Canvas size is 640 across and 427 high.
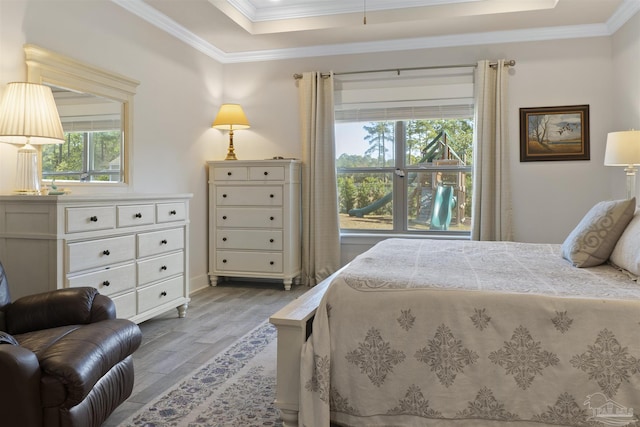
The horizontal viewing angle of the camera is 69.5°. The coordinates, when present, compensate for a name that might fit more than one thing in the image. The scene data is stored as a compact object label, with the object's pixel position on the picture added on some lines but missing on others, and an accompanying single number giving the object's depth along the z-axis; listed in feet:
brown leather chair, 5.20
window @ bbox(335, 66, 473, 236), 15.62
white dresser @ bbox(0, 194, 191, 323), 8.27
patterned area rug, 6.70
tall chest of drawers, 15.62
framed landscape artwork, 14.57
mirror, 9.77
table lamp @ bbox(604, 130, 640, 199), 11.07
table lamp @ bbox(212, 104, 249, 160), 16.05
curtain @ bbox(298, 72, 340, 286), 16.22
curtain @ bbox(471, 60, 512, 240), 14.78
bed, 5.36
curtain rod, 14.84
